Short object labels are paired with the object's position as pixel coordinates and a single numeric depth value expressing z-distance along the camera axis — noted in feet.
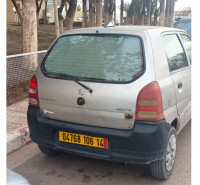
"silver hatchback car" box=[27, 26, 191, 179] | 7.16
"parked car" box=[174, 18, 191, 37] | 39.21
